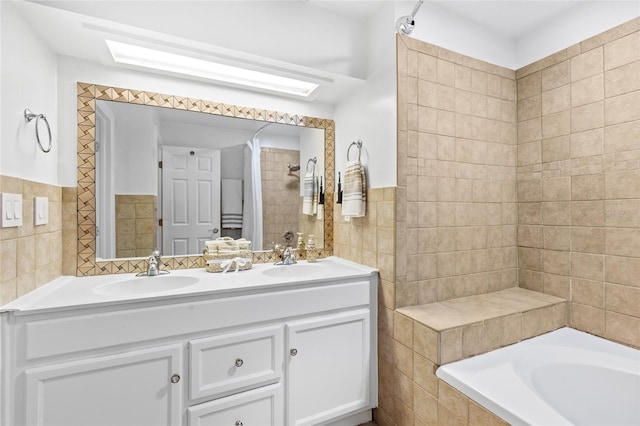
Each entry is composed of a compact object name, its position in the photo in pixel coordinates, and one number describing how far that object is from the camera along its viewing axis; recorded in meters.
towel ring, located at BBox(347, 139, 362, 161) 2.09
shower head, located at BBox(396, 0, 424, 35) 1.56
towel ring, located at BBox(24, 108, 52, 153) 1.34
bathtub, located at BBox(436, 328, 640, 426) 1.32
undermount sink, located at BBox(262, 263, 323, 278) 2.00
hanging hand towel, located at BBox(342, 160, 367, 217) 1.95
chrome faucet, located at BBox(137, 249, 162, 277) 1.72
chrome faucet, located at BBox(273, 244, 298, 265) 2.10
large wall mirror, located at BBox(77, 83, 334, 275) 1.73
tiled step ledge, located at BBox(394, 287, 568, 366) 1.51
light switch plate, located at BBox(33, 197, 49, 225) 1.39
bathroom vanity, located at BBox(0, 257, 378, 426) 1.18
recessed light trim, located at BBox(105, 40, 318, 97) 1.71
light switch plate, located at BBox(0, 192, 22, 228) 1.16
